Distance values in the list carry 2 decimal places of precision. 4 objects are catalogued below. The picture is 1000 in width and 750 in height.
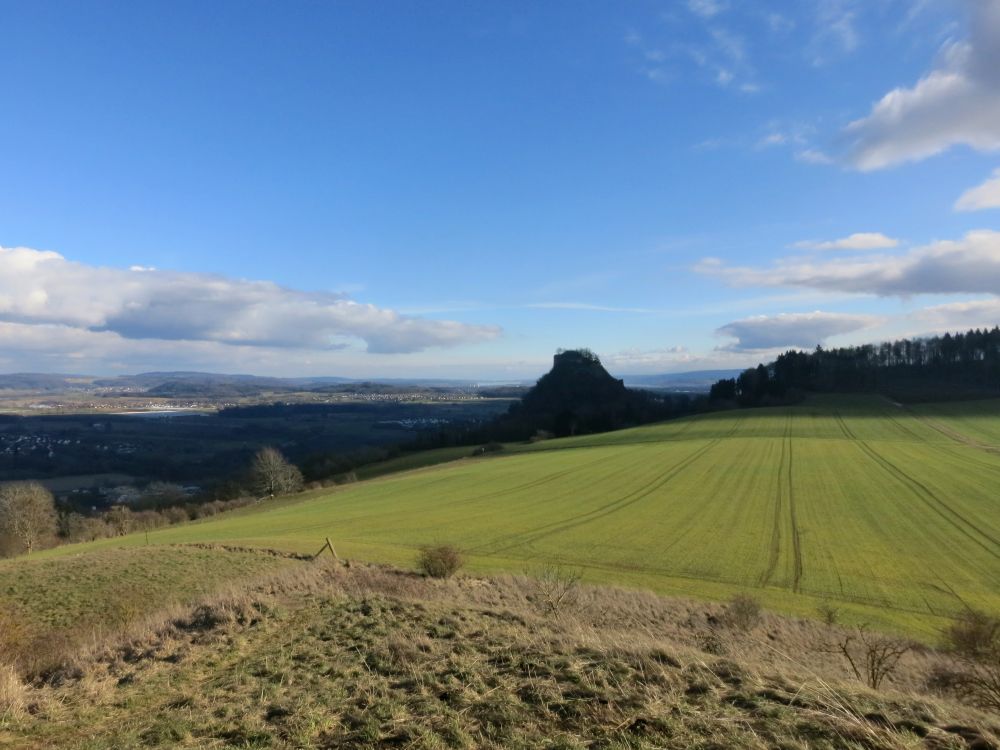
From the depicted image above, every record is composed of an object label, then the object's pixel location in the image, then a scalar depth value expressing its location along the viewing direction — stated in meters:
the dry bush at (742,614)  16.14
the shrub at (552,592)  15.20
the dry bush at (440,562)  20.22
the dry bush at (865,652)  9.49
